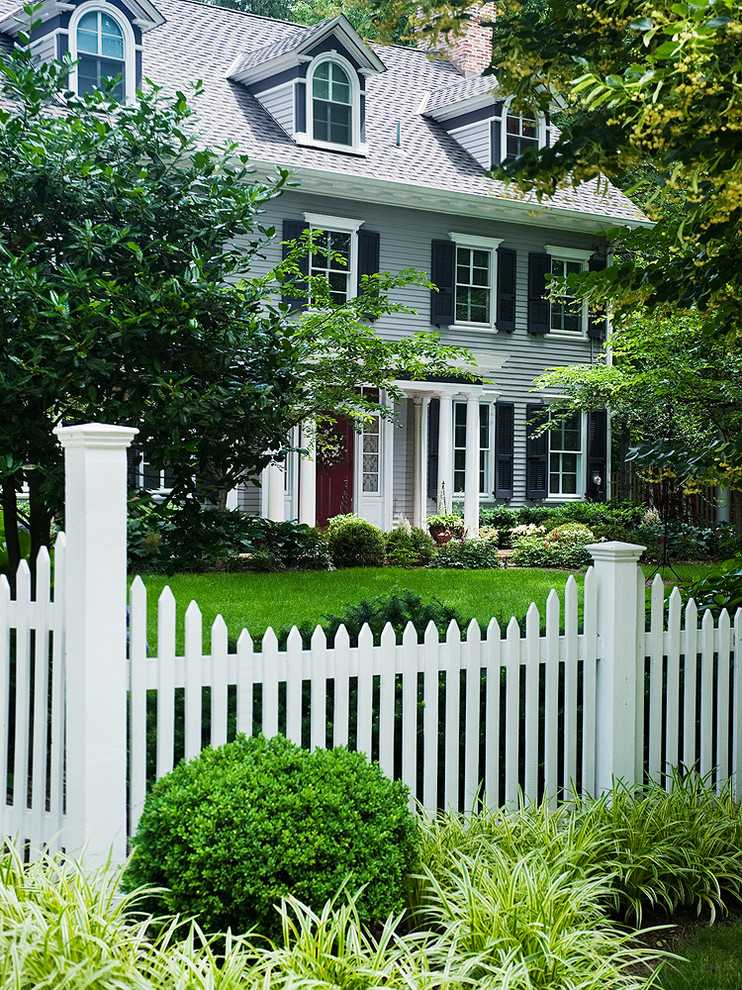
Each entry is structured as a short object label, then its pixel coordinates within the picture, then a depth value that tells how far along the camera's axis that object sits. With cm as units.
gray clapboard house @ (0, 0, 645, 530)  1722
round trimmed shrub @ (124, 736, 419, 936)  329
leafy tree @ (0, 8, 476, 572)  514
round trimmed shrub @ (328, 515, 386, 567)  1482
